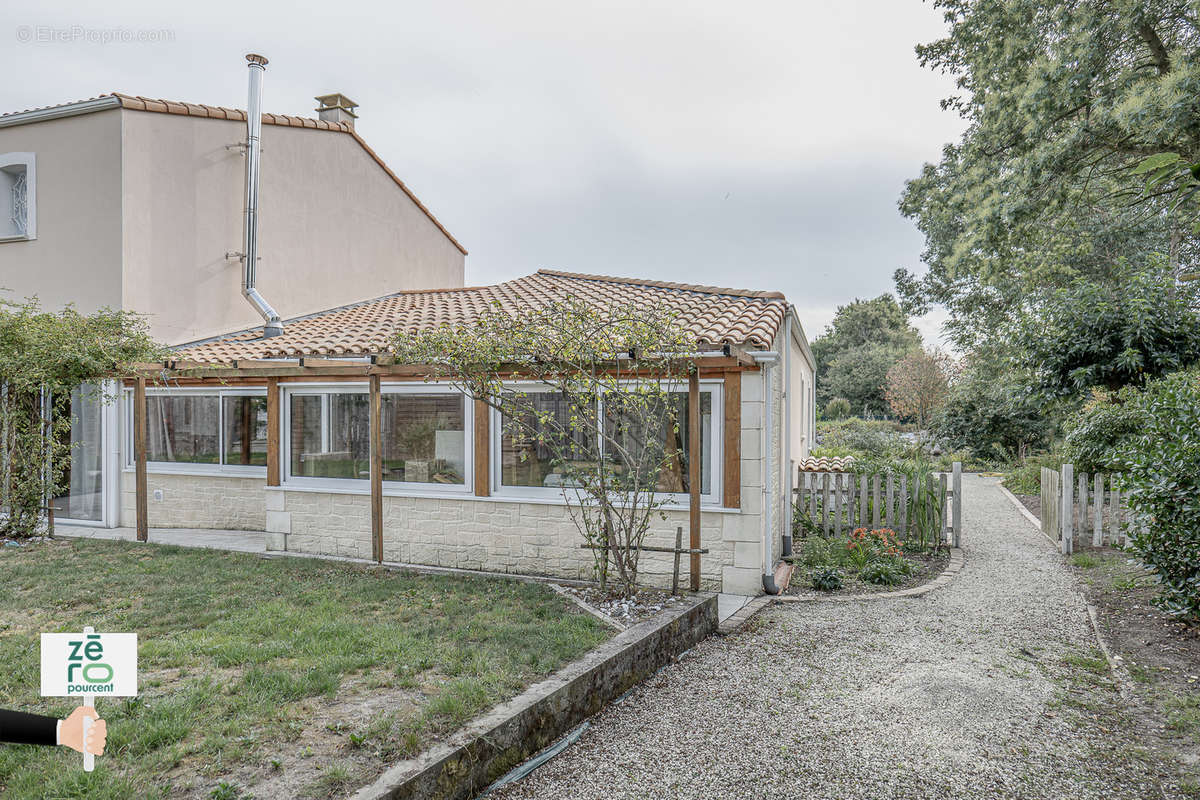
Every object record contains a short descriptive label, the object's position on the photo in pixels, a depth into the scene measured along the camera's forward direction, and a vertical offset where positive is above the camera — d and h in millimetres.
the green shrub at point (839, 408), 39531 -394
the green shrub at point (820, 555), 8898 -1999
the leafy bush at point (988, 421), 22125 -642
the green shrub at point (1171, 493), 5746 -773
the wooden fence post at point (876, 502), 9977 -1456
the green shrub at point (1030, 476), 16609 -1909
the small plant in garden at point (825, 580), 8008 -2079
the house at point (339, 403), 7477 -40
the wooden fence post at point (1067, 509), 9820 -1525
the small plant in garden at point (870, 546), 8789 -1914
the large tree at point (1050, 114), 11344 +5160
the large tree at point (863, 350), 41562 +3729
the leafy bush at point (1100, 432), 11781 -518
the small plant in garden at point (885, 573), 8234 -2066
